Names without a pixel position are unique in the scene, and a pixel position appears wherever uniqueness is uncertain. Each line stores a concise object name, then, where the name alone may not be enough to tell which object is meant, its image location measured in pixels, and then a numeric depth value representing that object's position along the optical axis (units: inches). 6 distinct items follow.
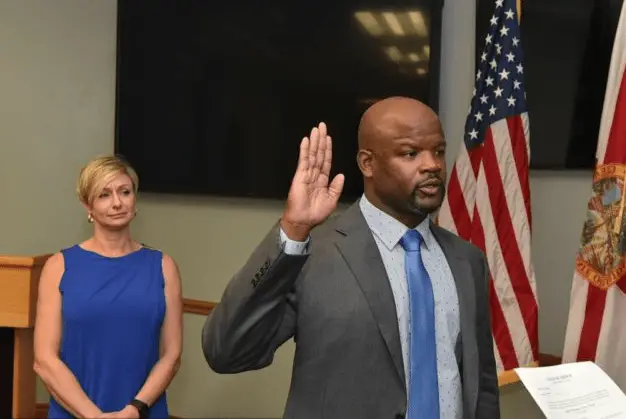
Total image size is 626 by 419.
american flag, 103.7
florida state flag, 92.5
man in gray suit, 55.0
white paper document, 68.2
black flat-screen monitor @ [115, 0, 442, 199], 128.1
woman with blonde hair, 89.7
